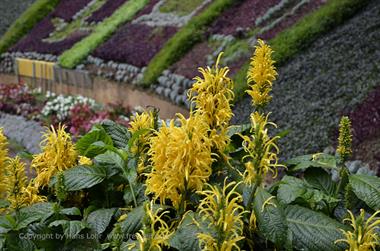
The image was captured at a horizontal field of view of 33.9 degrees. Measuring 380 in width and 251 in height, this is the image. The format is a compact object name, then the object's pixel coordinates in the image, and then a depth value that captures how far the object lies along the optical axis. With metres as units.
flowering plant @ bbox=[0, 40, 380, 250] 1.87
